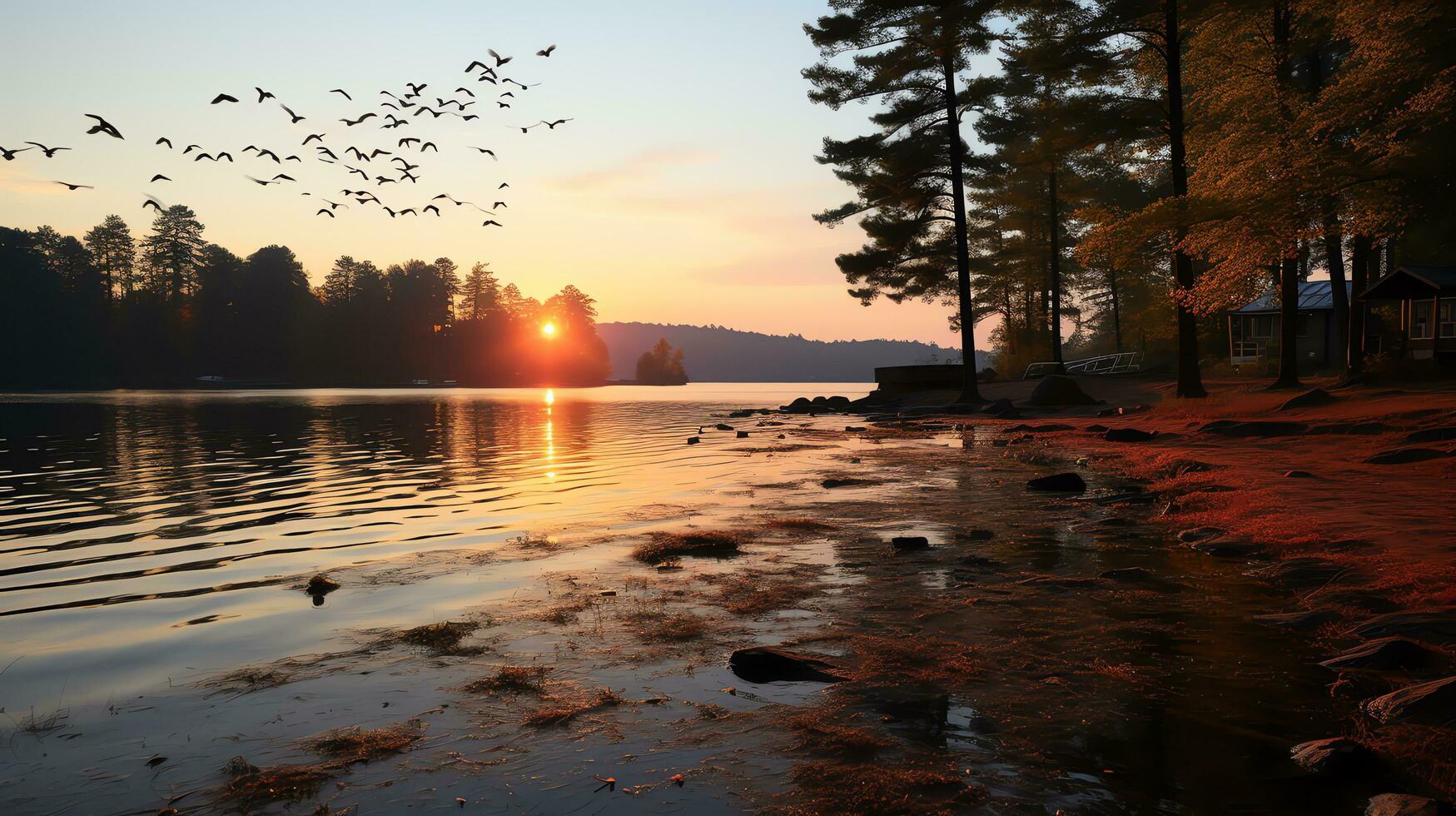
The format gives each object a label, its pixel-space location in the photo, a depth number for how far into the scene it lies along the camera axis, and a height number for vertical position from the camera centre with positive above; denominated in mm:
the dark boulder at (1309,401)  19906 -1005
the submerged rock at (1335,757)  3865 -1899
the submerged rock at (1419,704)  4293 -1864
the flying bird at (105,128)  12073 +4098
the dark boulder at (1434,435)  13516 -1340
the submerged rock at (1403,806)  3389 -1888
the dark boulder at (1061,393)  31359 -933
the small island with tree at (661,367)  160000 +3216
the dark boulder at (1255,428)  17031 -1430
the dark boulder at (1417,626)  5492 -1859
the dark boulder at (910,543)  9305 -1912
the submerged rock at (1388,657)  5168 -1907
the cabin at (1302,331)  42719 +1679
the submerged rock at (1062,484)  12945 -1822
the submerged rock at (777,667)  5465 -1944
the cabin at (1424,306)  30562 +1929
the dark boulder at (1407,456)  12406 -1533
